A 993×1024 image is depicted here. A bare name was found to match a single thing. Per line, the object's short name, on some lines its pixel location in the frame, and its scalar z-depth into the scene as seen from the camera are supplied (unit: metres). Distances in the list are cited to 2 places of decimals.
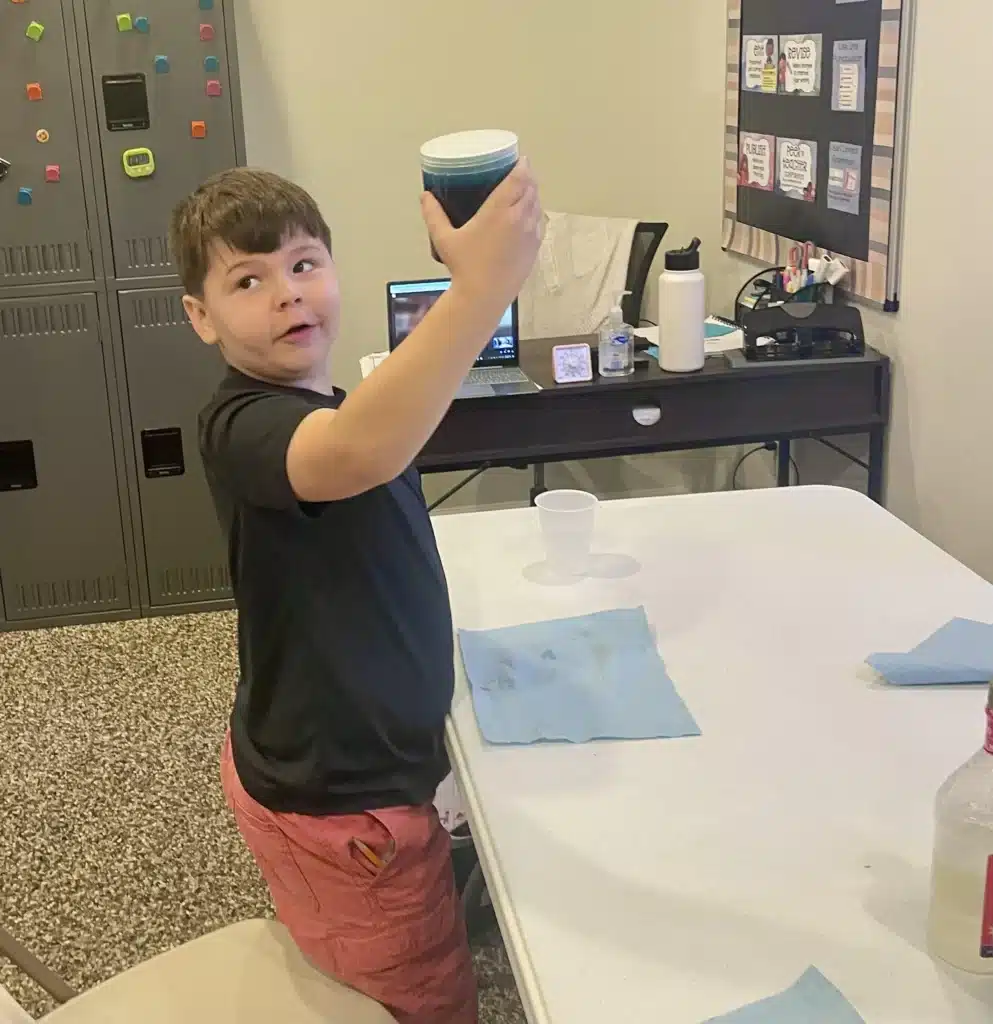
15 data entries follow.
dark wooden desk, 2.68
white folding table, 0.87
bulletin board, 2.68
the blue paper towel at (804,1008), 0.82
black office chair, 3.31
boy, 1.14
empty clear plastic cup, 1.58
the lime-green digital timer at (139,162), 3.20
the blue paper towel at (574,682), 1.20
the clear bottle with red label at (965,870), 0.84
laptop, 2.74
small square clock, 2.71
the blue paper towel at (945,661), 1.26
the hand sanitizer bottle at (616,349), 2.71
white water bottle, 2.64
